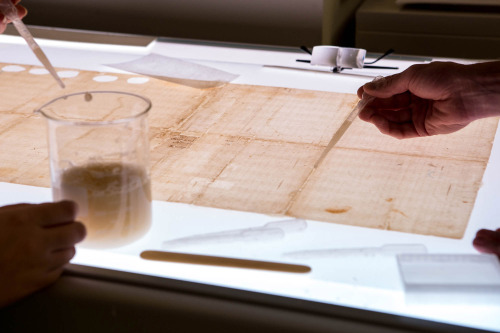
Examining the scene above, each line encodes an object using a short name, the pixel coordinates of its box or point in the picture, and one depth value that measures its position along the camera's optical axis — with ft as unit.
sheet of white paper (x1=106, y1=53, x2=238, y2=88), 4.65
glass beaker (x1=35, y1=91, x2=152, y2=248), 2.46
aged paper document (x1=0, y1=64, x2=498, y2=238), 3.04
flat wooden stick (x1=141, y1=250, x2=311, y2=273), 2.56
